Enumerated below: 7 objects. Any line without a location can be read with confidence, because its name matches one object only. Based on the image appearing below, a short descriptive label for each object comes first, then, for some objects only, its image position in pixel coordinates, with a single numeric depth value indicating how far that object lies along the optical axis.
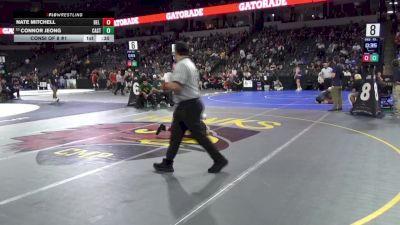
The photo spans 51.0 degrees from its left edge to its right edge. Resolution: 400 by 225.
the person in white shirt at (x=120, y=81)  26.28
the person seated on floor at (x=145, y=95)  15.78
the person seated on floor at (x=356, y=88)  12.74
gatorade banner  30.95
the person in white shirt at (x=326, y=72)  16.45
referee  5.79
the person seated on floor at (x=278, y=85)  27.22
